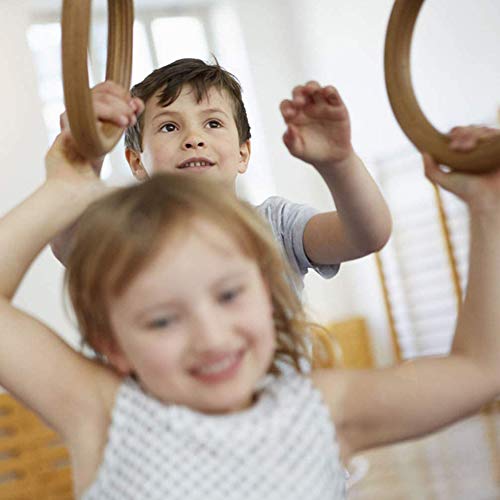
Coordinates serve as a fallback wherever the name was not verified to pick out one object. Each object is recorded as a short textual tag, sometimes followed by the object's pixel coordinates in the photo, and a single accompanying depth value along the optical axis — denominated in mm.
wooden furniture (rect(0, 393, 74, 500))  5086
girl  928
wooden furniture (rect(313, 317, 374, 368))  6379
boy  1220
